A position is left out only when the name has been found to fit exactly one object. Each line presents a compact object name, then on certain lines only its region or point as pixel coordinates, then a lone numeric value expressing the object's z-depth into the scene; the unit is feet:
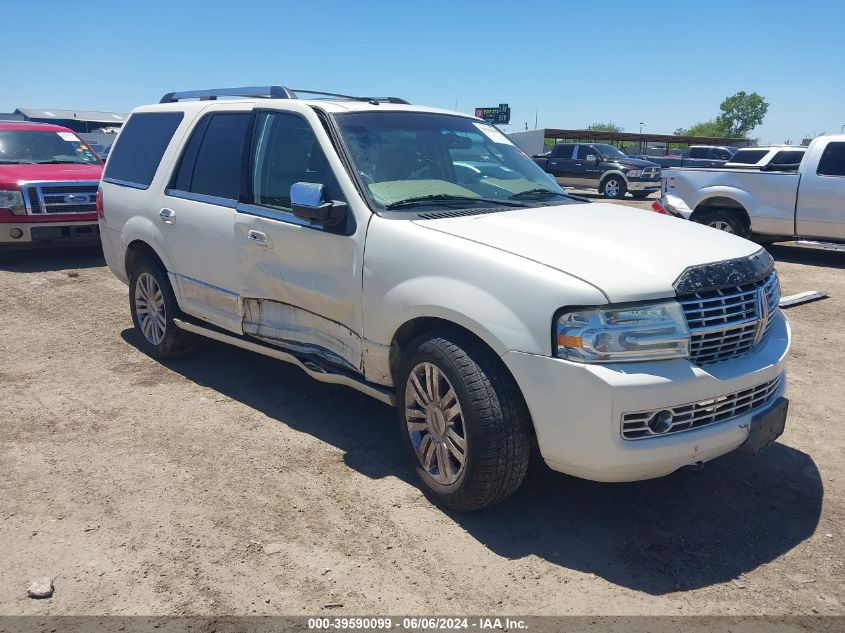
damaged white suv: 9.73
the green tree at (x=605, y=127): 404.16
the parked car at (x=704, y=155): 93.50
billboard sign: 159.12
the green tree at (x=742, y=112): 349.00
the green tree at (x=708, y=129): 355.27
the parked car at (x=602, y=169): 77.10
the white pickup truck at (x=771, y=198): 33.78
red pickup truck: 31.37
